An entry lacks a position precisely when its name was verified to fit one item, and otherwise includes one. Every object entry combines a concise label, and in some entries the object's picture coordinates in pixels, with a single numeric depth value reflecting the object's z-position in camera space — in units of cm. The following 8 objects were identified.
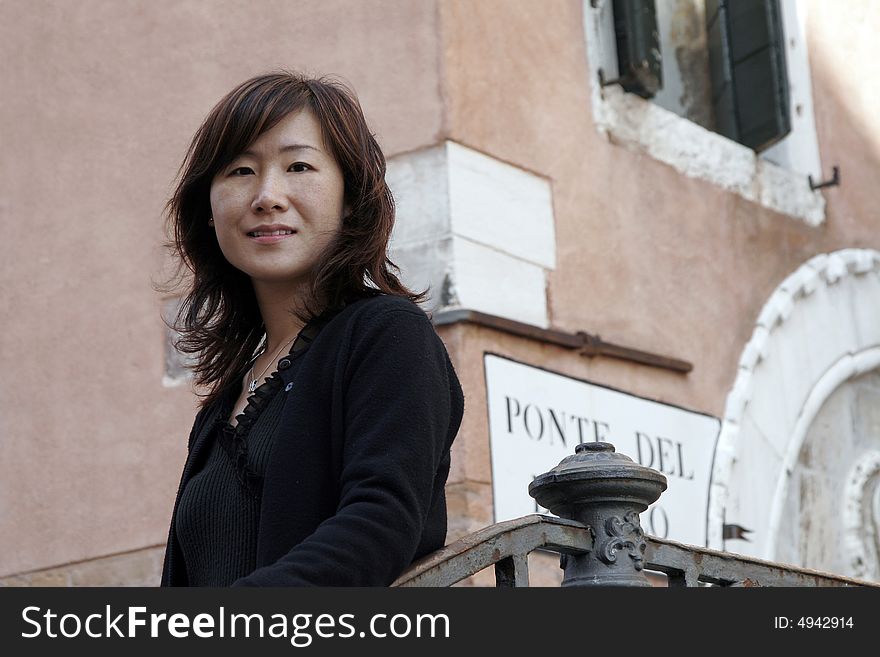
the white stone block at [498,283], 487
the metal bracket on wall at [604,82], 574
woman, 168
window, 581
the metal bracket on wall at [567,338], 479
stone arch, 587
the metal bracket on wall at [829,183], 683
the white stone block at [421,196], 490
